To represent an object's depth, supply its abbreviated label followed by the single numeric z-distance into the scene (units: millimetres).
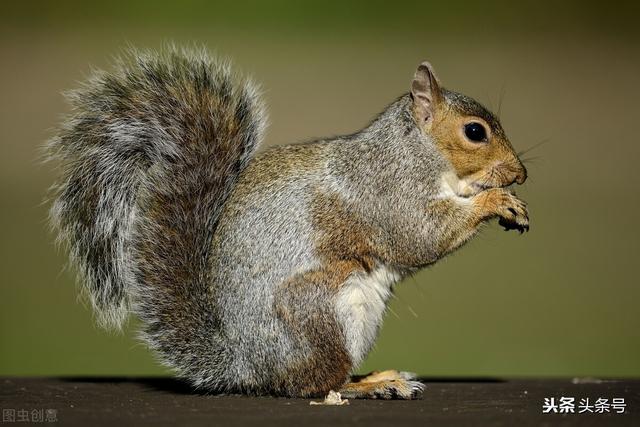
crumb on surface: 8062
